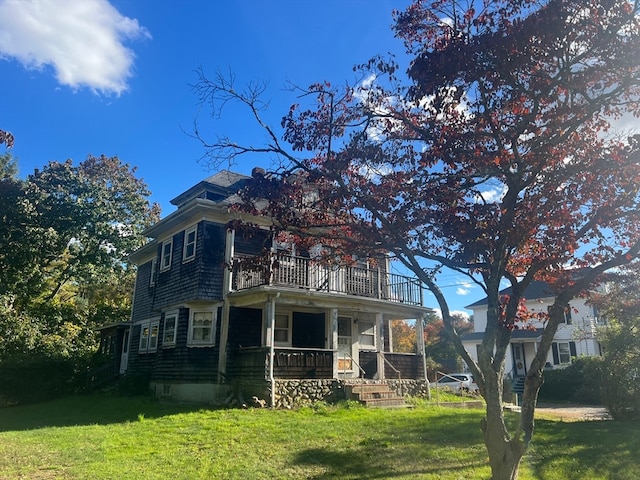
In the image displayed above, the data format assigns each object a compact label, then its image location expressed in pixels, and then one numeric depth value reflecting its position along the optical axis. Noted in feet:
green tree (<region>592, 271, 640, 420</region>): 42.29
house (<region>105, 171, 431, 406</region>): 51.90
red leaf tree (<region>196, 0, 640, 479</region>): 19.13
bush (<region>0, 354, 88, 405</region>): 64.49
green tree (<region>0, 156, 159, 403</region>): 71.39
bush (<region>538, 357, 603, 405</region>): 85.92
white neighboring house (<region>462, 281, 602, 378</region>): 104.42
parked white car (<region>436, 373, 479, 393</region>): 94.12
